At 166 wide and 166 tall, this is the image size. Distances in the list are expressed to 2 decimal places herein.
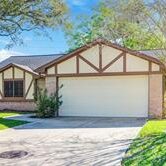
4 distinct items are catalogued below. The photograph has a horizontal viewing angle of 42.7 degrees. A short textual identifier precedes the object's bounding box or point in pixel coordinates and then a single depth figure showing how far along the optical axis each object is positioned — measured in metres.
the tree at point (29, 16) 8.04
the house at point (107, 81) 11.94
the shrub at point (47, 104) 12.80
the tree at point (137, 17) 8.25
